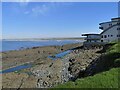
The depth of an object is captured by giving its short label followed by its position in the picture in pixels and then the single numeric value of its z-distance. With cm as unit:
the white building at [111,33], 2401
